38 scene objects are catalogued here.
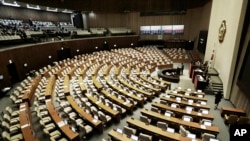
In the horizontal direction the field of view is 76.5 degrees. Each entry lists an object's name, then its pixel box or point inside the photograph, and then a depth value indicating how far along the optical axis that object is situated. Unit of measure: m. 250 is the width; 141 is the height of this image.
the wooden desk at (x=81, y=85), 9.89
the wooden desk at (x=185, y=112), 6.83
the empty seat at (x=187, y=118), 6.62
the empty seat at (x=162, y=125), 6.04
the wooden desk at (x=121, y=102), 7.99
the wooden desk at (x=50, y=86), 9.10
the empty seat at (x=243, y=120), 6.60
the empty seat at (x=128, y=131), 5.85
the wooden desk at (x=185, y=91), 9.54
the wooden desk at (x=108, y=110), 7.24
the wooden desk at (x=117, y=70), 13.26
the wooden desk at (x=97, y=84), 10.23
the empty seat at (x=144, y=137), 5.34
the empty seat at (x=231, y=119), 6.84
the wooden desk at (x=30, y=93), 8.77
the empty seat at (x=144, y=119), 6.52
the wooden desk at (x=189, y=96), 8.74
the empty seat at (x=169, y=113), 7.04
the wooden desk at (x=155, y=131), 5.47
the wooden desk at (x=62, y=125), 5.66
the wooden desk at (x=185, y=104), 7.82
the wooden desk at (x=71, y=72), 12.94
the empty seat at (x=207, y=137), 5.23
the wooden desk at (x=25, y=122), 5.63
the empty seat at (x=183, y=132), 5.53
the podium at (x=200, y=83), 10.88
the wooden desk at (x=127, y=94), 8.70
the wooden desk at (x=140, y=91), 9.44
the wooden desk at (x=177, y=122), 5.86
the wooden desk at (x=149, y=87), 10.12
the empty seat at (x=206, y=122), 6.20
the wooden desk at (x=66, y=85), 9.43
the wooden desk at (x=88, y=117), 6.48
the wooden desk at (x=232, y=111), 7.42
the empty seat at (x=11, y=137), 5.70
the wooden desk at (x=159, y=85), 10.77
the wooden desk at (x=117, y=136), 5.59
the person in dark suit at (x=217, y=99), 8.41
